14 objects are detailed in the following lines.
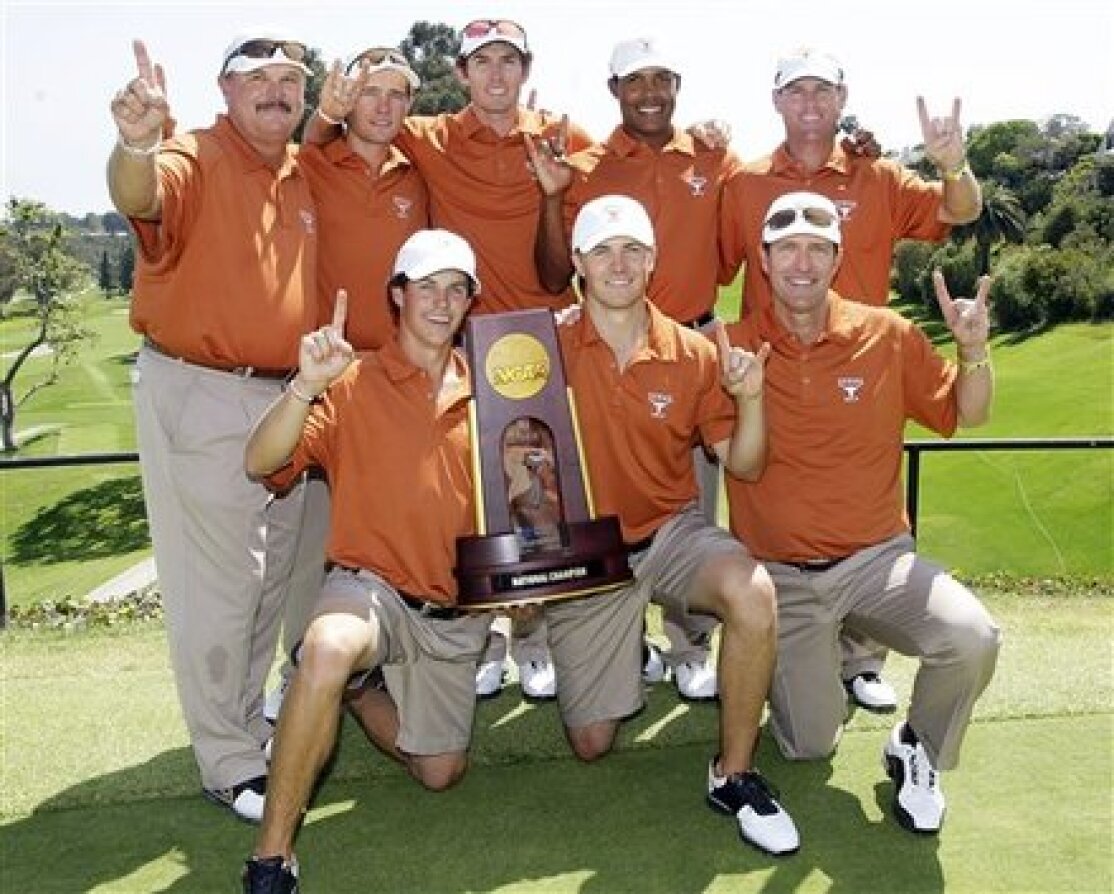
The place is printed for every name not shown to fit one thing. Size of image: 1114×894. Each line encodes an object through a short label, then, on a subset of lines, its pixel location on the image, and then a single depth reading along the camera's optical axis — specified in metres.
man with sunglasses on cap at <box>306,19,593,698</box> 5.53
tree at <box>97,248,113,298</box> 61.42
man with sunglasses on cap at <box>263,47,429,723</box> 5.21
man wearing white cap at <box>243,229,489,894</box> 4.34
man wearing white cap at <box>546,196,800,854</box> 4.52
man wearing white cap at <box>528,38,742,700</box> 5.54
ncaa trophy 4.35
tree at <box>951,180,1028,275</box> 63.34
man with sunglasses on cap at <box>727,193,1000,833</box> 4.84
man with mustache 4.60
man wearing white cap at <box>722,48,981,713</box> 5.50
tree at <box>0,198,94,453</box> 41.38
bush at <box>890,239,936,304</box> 57.89
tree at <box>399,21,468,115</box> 38.16
